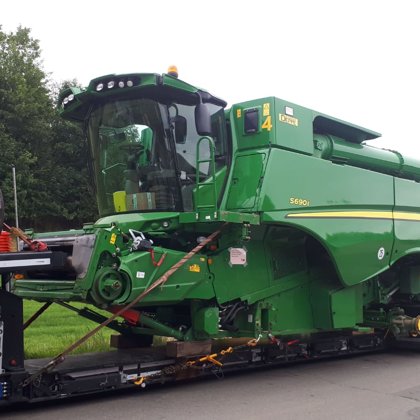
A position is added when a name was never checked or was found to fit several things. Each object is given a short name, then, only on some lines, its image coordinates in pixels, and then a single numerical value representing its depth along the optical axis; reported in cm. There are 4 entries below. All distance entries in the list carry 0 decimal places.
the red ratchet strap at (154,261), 546
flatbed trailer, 488
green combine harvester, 546
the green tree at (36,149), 2825
